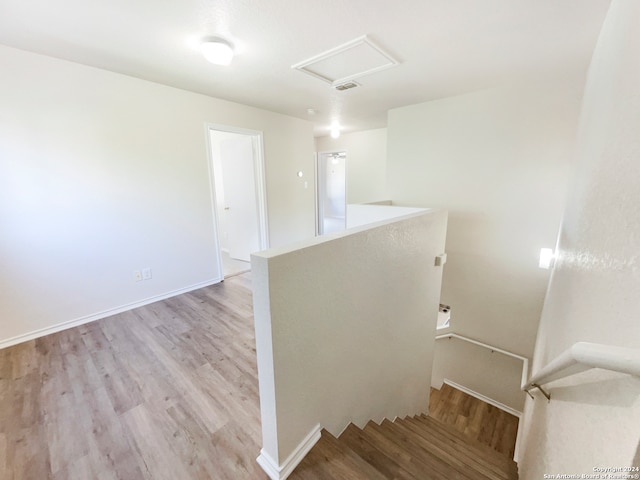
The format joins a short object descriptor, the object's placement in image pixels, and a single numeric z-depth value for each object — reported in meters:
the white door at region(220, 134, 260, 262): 4.15
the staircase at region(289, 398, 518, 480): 1.26
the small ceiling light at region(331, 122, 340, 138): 4.82
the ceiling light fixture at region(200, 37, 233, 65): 1.94
